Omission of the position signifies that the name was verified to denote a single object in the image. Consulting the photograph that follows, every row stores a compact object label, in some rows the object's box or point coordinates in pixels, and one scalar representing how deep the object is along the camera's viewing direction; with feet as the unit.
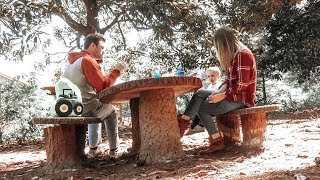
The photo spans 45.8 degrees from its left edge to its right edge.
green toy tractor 11.76
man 13.12
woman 12.29
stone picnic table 11.75
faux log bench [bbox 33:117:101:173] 11.97
